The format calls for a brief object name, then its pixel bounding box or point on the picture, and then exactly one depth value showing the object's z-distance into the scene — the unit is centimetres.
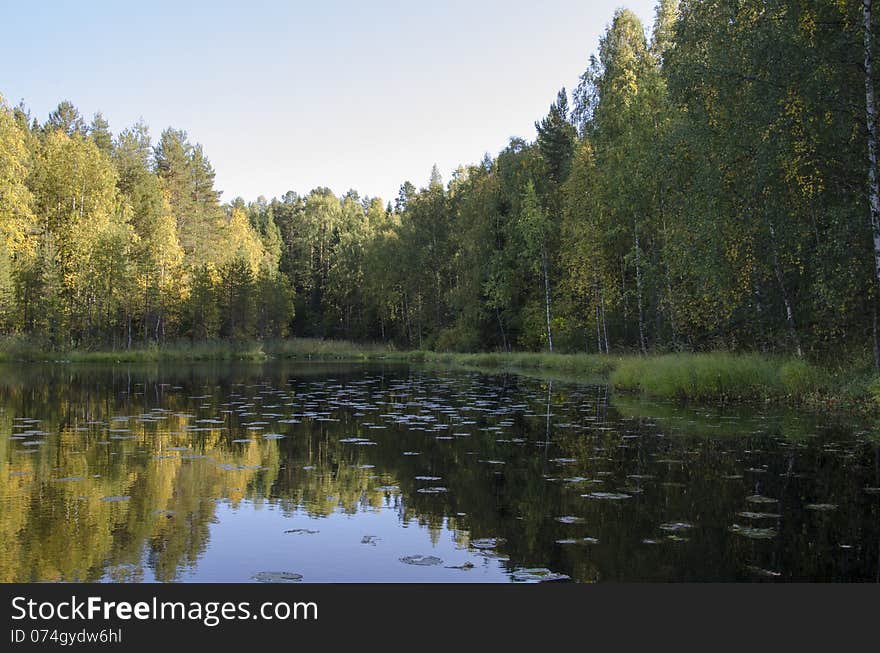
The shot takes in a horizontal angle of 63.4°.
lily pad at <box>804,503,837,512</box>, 747
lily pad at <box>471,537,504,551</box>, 631
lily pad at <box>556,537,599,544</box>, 638
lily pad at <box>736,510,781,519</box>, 719
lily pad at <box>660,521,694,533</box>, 675
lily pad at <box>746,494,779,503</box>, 793
